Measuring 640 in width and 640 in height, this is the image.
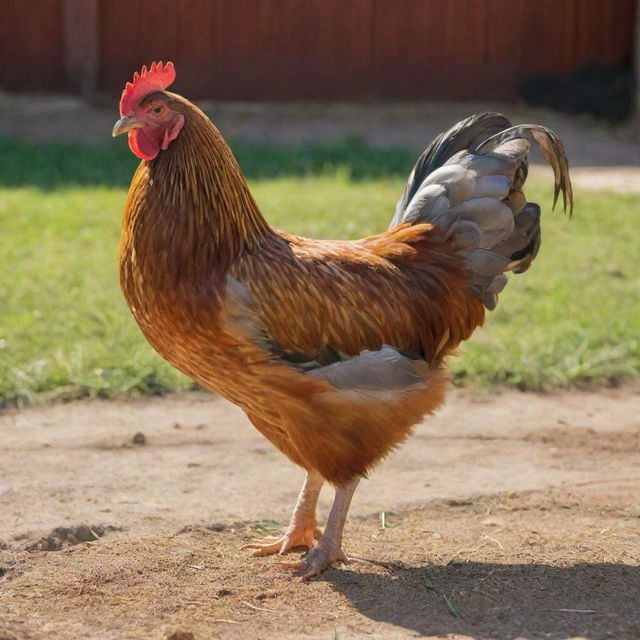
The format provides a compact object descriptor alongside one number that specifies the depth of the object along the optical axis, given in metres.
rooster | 4.17
